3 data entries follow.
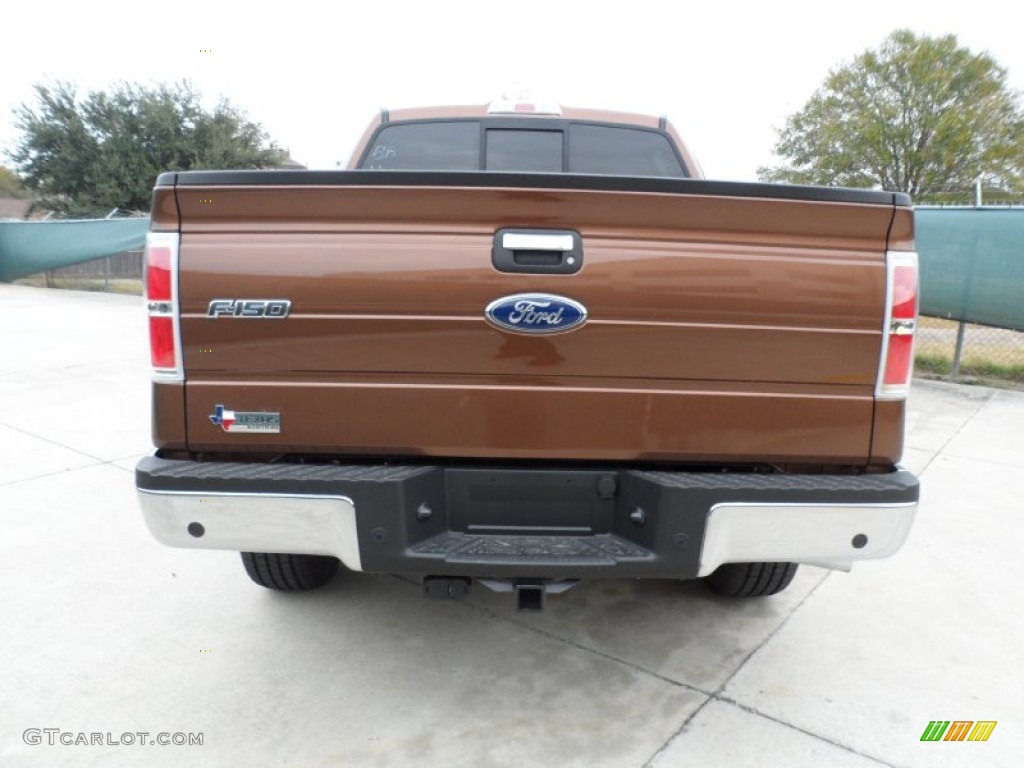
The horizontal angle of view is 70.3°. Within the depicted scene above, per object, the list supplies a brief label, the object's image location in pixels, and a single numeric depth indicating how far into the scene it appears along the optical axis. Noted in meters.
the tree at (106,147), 28.08
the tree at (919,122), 28.23
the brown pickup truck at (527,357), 2.11
